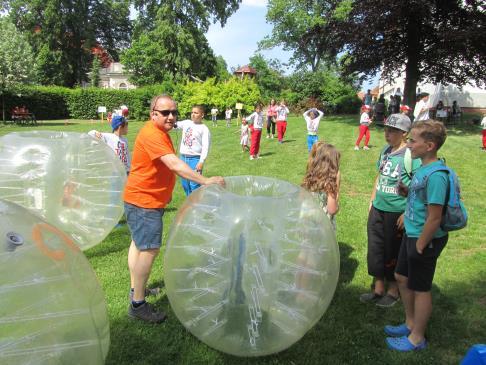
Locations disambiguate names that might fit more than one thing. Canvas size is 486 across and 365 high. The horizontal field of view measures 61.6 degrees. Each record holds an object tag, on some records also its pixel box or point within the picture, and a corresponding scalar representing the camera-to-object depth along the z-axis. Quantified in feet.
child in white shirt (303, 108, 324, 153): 37.83
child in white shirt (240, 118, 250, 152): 44.14
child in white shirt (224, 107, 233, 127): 83.80
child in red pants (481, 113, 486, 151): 46.56
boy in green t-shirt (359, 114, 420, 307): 11.85
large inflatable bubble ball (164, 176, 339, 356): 8.00
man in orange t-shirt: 10.62
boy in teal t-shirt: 9.28
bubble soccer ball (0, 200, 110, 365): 5.33
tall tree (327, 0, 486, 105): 56.39
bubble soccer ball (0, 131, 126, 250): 12.48
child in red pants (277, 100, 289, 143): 50.42
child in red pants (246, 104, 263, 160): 39.45
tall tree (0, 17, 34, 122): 85.66
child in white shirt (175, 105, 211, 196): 19.29
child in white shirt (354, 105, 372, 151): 44.01
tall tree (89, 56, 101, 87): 168.55
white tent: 101.14
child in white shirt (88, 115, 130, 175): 18.61
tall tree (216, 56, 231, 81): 150.53
